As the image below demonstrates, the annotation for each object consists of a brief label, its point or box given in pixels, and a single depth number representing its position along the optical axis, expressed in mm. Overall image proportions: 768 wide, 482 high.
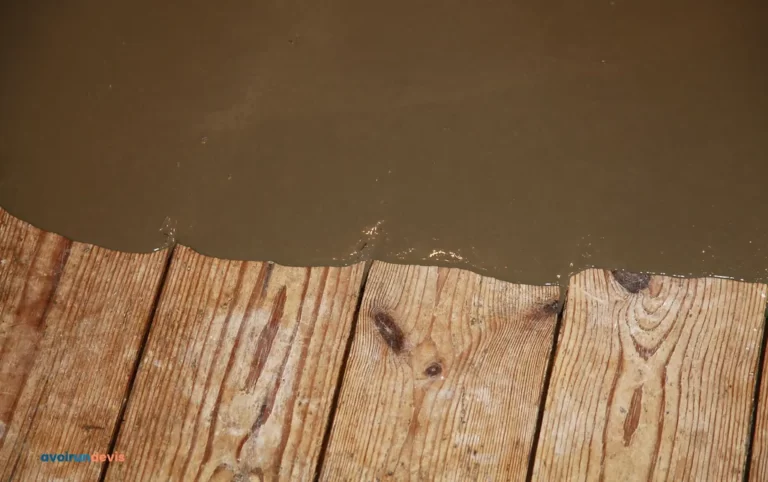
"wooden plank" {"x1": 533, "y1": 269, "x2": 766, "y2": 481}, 1171
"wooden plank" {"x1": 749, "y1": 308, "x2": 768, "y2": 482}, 1152
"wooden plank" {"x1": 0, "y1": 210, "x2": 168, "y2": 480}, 1211
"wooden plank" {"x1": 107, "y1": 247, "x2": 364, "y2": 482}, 1201
